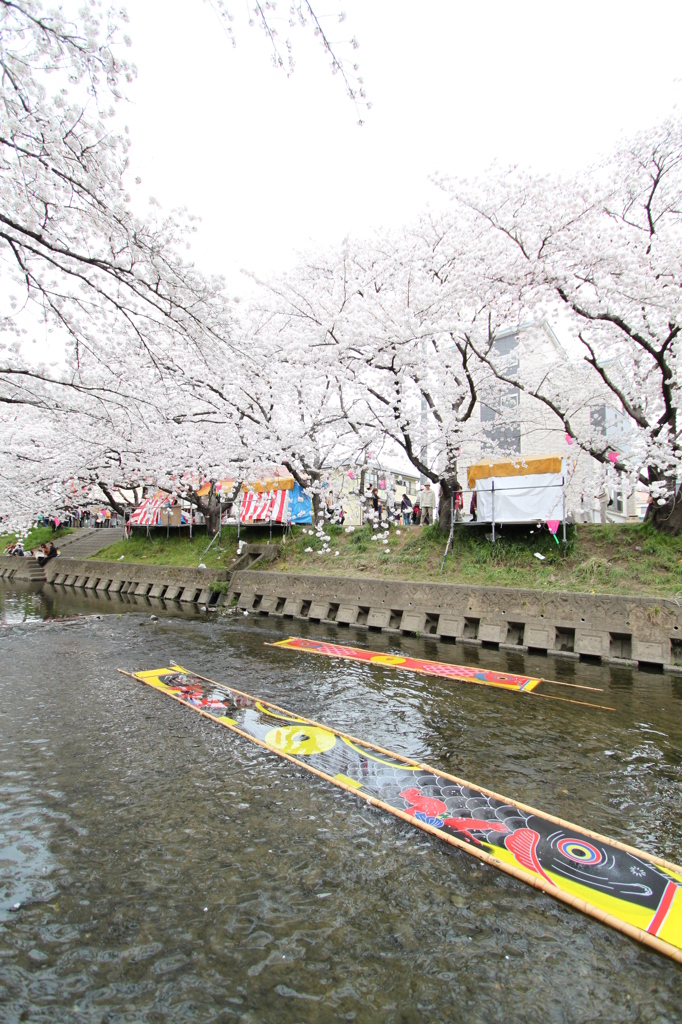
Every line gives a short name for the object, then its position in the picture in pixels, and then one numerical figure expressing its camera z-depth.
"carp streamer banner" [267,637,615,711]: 8.18
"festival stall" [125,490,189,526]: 25.48
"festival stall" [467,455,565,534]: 12.67
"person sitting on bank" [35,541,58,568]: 30.53
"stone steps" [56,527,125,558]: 30.58
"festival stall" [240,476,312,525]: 20.17
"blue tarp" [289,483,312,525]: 20.12
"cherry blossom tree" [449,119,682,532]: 10.58
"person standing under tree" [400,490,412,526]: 19.44
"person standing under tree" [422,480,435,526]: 18.20
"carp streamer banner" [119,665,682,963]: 3.01
